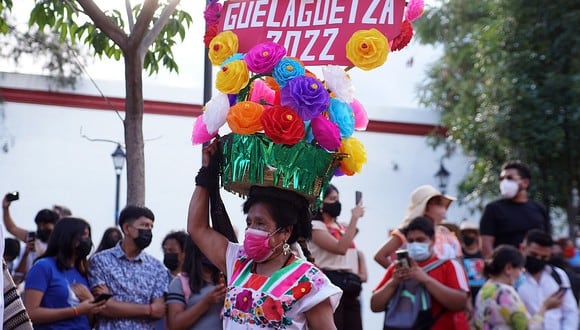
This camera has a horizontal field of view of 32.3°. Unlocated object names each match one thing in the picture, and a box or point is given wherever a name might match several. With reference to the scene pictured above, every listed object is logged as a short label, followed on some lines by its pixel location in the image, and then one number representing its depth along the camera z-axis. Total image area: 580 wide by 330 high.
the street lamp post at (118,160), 16.44
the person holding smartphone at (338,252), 8.69
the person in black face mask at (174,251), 8.06
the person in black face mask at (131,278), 6.88
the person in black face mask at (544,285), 8.51
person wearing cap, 10.28
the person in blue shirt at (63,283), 6.60
